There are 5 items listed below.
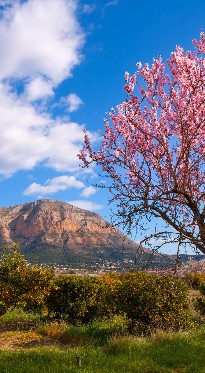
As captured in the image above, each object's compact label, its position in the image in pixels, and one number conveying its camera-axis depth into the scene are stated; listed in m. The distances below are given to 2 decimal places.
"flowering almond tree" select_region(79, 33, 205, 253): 7.95
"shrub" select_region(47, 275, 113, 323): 19.12
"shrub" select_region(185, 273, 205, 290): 38.02
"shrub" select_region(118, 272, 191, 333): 16.42
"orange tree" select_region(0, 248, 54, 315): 16.95
